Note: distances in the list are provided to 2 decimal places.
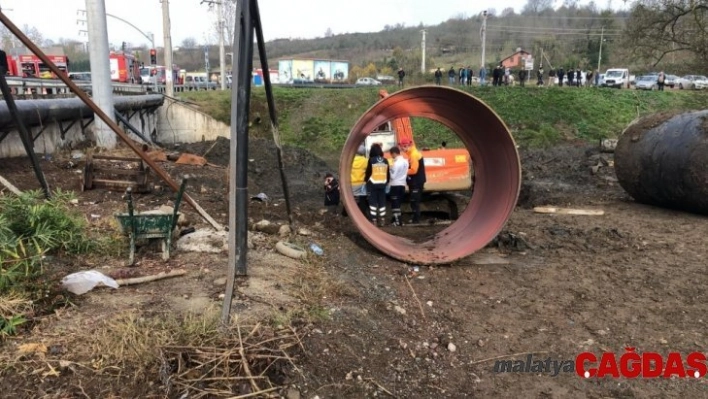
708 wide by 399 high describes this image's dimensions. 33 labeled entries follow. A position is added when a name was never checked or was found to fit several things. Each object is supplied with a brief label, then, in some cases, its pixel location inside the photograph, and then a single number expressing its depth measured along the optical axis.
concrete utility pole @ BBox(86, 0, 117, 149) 10.92
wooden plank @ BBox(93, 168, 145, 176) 8.38
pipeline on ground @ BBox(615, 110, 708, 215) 8.64
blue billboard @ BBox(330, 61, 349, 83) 57.72
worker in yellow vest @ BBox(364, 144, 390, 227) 8.29
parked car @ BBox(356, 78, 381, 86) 48.06
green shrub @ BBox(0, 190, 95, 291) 4.13
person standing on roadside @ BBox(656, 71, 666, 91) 35.05
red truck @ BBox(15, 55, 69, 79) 34.25
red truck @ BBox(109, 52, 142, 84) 42.44
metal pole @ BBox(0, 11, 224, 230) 5.35
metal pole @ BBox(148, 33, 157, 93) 37.92
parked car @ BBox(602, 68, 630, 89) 41.26
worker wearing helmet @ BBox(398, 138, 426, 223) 9.09
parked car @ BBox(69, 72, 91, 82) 34.57
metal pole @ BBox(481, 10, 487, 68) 46.90
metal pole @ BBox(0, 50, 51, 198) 6.11
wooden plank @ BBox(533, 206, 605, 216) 9.88
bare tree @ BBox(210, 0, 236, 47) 36.09
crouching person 9.84
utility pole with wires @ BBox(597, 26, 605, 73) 58.54
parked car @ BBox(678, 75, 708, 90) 39.16
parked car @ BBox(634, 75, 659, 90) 38.47
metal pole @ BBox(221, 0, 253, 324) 4.73
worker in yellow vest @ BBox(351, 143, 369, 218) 9.40
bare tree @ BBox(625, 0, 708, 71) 22.33
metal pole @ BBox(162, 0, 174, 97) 25.12
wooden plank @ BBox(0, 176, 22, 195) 6.26
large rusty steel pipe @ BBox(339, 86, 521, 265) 6.76
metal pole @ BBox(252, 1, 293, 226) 5.23
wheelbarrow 5.12
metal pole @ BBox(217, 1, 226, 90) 32.56
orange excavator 10.22
